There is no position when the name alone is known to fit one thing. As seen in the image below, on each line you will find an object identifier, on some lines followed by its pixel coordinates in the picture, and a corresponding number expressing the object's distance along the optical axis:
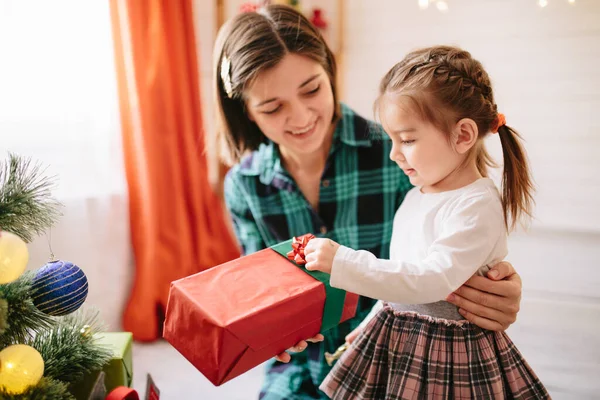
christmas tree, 0.79
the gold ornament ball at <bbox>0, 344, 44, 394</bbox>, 0.78
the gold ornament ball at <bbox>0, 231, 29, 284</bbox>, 0.77
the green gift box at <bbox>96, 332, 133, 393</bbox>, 1.21
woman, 1.17
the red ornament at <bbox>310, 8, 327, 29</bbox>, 2.18
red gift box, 0.82
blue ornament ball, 0.88
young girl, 0.87
